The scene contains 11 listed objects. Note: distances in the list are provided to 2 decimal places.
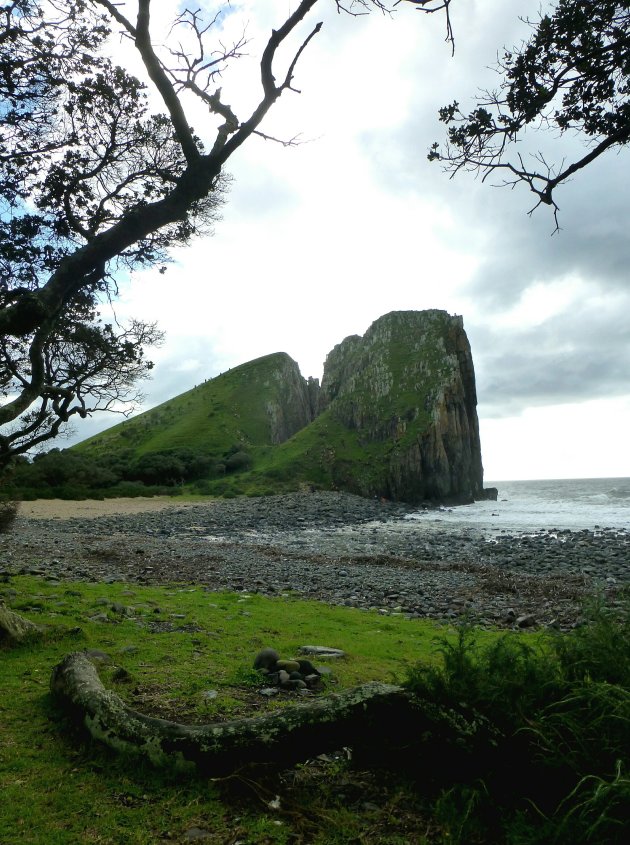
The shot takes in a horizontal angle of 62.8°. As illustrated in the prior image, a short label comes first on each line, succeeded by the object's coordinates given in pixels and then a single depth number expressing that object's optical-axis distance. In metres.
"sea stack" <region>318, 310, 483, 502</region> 80.94
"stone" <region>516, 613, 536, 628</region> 11.56
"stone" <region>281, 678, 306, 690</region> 6.32
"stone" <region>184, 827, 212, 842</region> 3.47
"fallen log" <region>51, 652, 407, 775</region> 4.14
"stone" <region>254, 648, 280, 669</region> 6.91
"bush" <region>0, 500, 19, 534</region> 20.12
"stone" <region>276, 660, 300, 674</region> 6.74
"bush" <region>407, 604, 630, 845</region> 3.08
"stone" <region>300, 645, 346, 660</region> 7.80
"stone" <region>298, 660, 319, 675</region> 6.80
